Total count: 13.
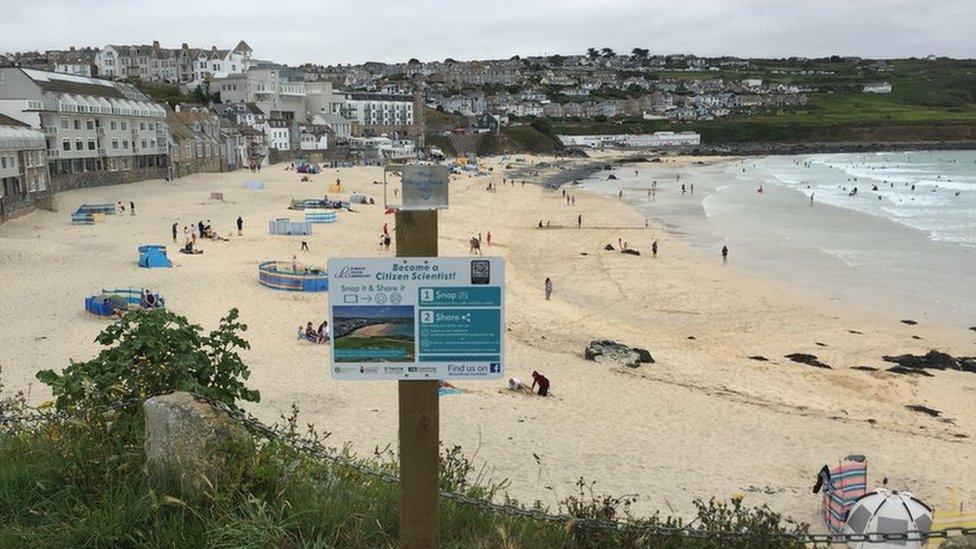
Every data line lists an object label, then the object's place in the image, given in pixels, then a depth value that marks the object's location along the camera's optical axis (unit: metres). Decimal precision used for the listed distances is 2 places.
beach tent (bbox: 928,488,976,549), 8.59
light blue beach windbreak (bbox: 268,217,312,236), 37.25
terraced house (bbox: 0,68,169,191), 48.56
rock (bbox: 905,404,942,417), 15.98
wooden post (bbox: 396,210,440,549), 3.53
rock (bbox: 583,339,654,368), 18.55
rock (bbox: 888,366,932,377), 18.67
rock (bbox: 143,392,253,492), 4.45
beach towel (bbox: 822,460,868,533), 9.85
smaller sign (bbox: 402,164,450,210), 3.47
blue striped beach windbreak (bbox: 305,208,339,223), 42.72
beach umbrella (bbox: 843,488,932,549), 8.59
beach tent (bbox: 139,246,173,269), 27.30
